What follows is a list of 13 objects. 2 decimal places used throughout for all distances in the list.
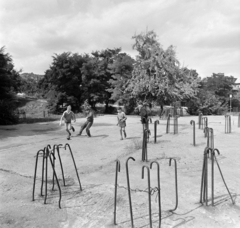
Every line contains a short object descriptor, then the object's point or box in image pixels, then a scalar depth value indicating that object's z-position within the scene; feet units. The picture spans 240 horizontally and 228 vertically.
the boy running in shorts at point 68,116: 35.65
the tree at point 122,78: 96.02
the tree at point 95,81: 116.39
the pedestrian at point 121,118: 34.43
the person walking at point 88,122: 37.13
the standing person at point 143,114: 38.03
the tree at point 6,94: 64.44
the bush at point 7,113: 63.62
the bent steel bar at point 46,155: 13.65
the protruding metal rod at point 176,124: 38.33
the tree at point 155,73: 61.46
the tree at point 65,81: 117.60
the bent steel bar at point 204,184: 13.15
